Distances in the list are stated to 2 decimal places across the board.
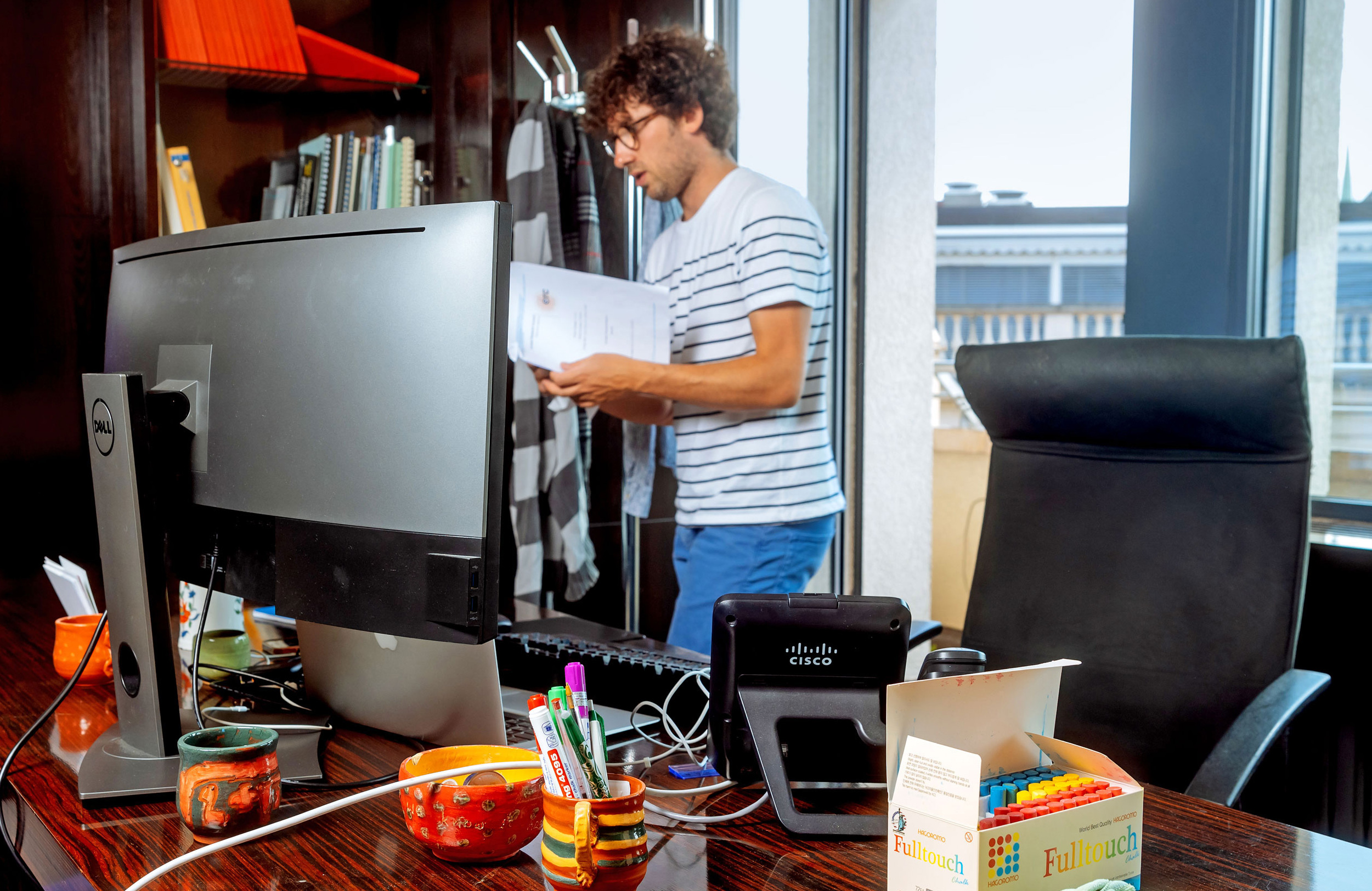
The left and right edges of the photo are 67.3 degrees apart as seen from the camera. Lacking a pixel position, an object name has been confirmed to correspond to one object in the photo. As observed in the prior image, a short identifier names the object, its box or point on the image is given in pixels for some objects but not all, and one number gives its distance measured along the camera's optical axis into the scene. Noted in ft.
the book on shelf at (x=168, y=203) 7.19
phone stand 2.72
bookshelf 7.72
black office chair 4.14
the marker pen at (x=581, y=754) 2.12
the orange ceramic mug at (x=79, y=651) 3.73
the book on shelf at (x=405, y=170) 8.18
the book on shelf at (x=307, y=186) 7.98
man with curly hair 5.24
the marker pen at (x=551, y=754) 2.10
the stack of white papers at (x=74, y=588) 4.05
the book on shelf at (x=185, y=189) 7.23
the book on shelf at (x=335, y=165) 8.03
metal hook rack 8.32
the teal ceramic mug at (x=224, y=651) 3.82
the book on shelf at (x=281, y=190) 7.91
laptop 2.93
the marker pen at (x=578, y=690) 2.20
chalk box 1.96
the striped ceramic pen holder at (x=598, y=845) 2.04
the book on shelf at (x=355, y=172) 8.07
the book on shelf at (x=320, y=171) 8.00
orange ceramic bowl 2.25
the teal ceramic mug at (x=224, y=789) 2.40
